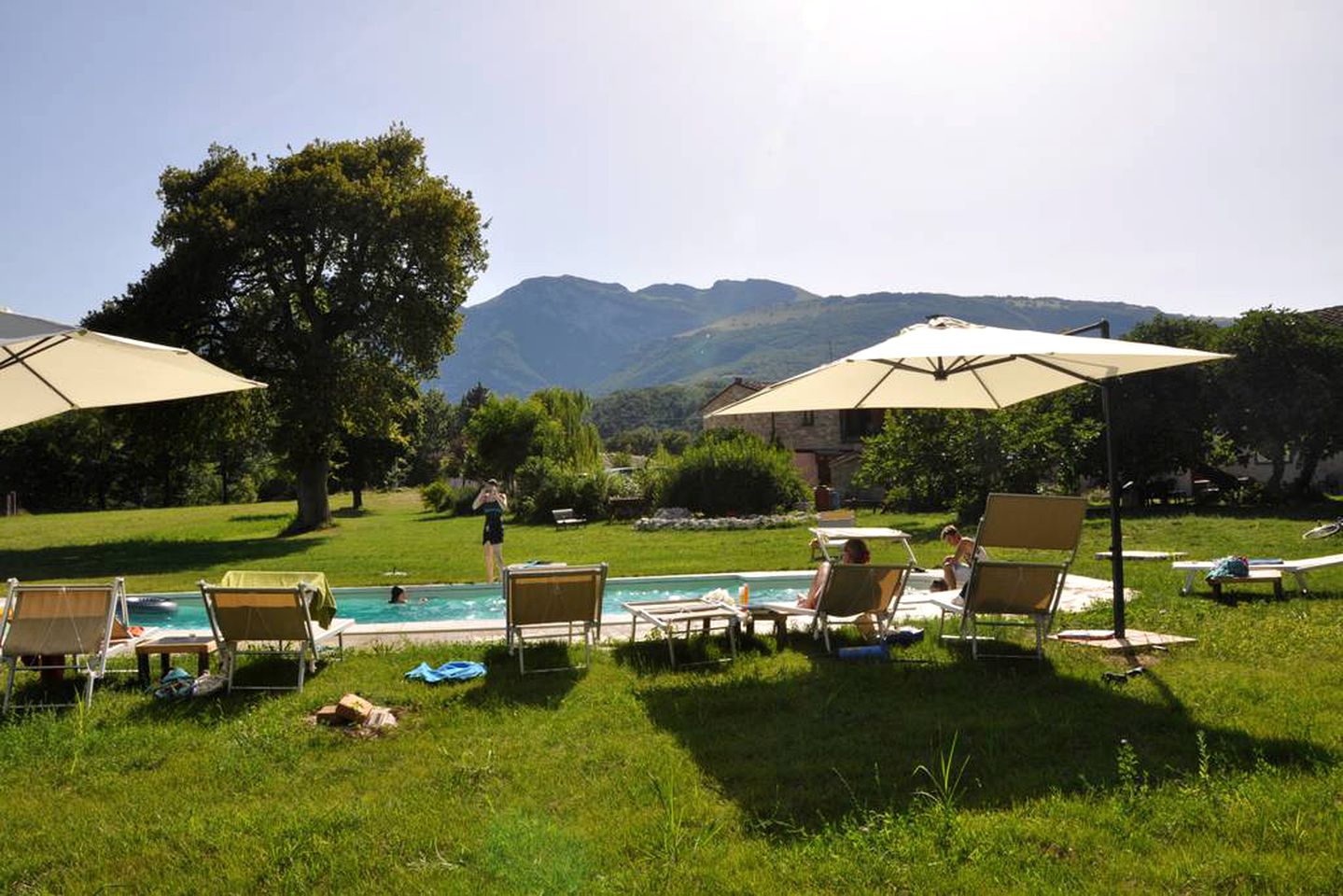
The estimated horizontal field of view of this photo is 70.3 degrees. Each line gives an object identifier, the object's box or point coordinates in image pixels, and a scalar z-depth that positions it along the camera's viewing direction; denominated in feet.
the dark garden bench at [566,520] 86.74
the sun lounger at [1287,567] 31.89
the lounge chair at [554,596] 22.77
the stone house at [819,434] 133.59
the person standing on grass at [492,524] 44.14
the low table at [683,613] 24.20
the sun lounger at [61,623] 21.15
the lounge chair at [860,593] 23.29
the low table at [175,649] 22.62
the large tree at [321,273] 77.15
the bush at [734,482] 86.22
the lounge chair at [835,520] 56.08
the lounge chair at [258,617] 21.36
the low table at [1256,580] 31.01
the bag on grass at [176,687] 21.03
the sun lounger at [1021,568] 22.17
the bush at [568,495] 93.15
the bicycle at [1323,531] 47.47
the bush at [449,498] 119.75
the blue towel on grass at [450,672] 21.99
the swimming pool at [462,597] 39.29
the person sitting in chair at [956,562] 31.01
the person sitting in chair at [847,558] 26.61
